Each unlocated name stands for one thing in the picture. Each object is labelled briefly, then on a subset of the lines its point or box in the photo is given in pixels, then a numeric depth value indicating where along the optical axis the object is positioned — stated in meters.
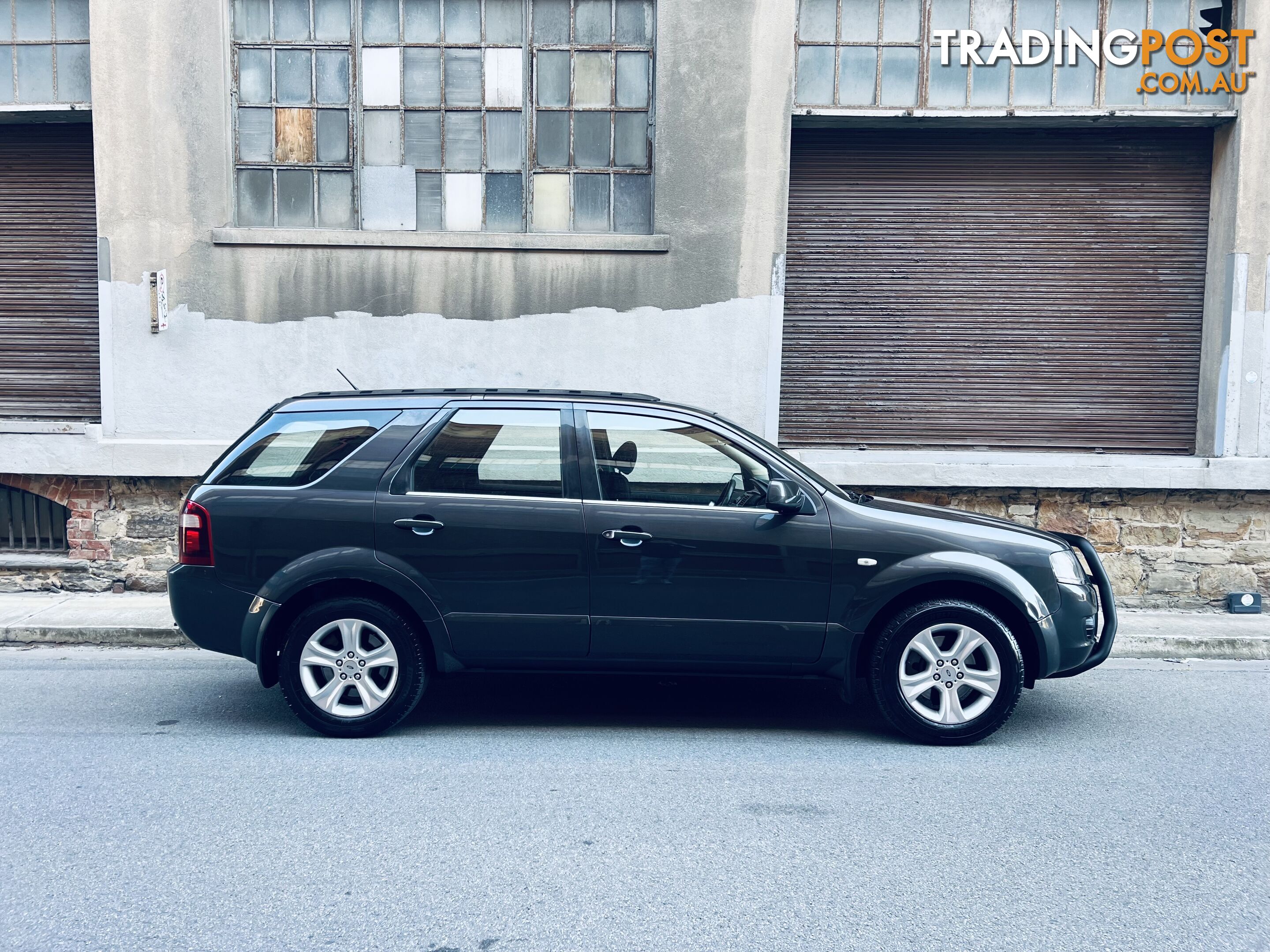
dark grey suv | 5.27
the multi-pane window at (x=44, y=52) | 9.07
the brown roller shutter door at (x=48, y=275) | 9.23
